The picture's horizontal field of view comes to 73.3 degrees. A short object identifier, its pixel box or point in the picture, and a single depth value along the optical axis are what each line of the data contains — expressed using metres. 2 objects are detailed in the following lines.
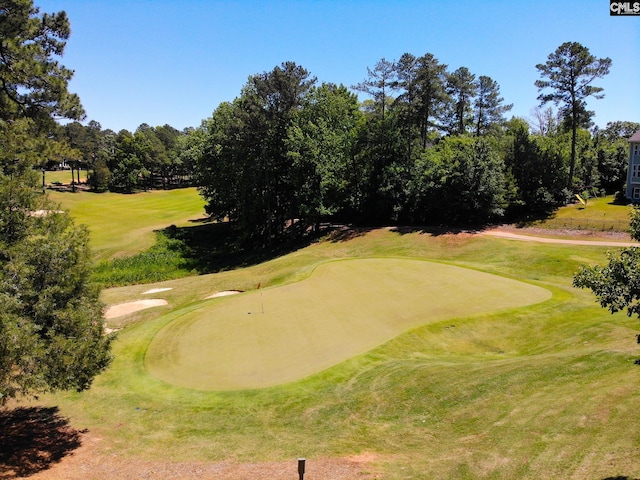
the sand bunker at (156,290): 30.92
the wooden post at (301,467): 8.65
